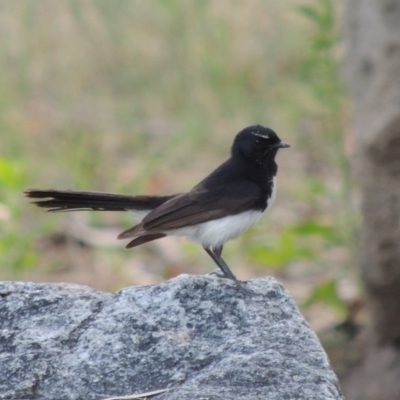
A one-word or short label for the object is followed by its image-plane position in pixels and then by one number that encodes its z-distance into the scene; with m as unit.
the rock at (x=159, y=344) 5.94
